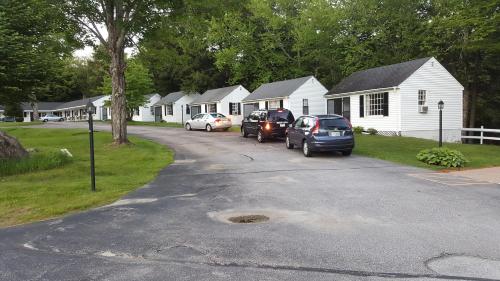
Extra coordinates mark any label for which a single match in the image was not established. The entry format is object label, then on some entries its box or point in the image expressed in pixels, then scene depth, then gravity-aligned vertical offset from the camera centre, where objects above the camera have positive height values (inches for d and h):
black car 935.0 -16.9
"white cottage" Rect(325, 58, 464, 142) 1072.2 +29.6
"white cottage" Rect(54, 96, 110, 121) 2992.1 +69.8
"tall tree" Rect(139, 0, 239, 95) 869.2 +186.6
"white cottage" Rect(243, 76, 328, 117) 1428.4 +57.3
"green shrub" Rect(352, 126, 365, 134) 1176.2 -43.6
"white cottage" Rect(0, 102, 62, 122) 3387.1 +79.9
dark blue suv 663.8 -31.2
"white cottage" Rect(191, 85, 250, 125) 1839.3 +61.1
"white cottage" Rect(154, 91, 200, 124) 2251.5 +56.6
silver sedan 1359.5 -16.5
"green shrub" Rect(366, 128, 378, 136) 1130.0 -45.2
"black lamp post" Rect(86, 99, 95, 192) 423.5 -13.4
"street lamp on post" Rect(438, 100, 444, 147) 635.6 +8.1
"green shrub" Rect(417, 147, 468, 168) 575.5 -61.4
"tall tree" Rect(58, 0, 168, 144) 831.1 +182.0
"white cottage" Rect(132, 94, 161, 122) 2546.8 +40.0
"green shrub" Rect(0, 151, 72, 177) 548.1 -54.9
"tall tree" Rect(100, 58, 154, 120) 1959.9 +151.4
